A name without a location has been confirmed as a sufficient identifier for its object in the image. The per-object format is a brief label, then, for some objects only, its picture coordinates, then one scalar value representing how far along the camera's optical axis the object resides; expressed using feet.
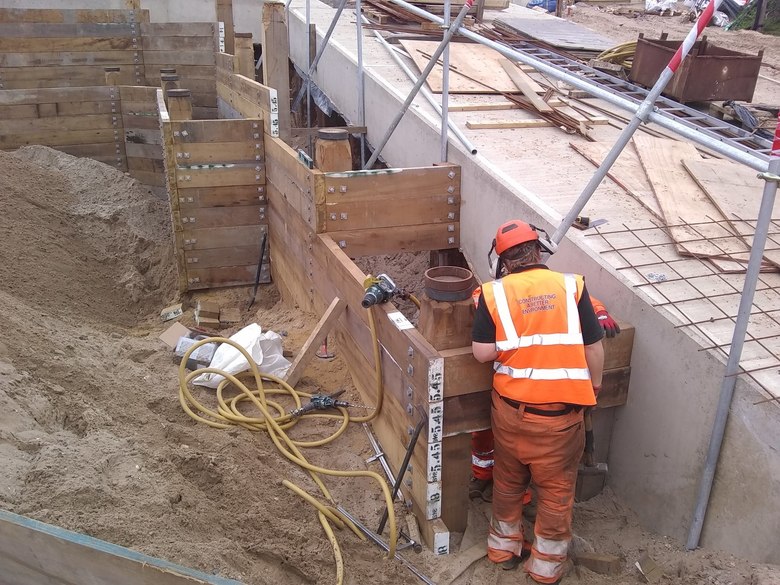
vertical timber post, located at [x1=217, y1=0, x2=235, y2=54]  36.70
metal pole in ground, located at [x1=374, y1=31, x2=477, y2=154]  20.16
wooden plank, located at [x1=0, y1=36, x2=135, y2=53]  35.14
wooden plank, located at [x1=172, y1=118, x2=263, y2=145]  25.00
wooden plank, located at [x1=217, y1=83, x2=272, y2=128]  25.43
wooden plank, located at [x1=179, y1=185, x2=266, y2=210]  25.69
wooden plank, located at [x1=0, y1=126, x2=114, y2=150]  33.81
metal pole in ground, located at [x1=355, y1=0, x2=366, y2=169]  27.15
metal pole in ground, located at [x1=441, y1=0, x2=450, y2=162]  19.45
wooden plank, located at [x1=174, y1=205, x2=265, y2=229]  25.96
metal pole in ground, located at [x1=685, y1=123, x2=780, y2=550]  10.07
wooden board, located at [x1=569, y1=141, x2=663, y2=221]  17.83
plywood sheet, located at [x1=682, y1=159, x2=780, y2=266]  16.76
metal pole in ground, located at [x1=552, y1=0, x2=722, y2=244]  11.91
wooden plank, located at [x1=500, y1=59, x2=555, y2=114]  24.66
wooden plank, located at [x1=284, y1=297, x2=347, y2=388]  18.08
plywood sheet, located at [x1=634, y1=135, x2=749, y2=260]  15.78
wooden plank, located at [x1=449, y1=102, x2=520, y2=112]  24.23
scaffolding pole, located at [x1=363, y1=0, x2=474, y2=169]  18.43
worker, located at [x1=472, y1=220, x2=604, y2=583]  12.11
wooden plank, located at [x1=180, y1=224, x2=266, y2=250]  26.30
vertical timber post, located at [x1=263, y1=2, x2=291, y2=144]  26.71
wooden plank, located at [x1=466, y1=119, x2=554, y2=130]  22.79
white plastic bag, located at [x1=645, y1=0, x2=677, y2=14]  73.46
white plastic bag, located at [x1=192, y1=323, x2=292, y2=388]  18.67
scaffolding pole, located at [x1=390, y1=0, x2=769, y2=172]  10.45
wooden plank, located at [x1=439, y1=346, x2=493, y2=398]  13.03
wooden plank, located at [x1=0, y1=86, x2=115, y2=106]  33.04
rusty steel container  24.82
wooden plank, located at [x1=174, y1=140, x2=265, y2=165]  25.20
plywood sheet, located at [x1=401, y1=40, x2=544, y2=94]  26.73
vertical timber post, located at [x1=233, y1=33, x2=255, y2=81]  31.32
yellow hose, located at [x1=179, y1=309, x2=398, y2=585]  13.85
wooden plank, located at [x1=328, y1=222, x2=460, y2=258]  20.26
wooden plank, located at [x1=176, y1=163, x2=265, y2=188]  25.36
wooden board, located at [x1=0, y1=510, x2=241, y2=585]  8.36
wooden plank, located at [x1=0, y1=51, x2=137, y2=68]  35.01
